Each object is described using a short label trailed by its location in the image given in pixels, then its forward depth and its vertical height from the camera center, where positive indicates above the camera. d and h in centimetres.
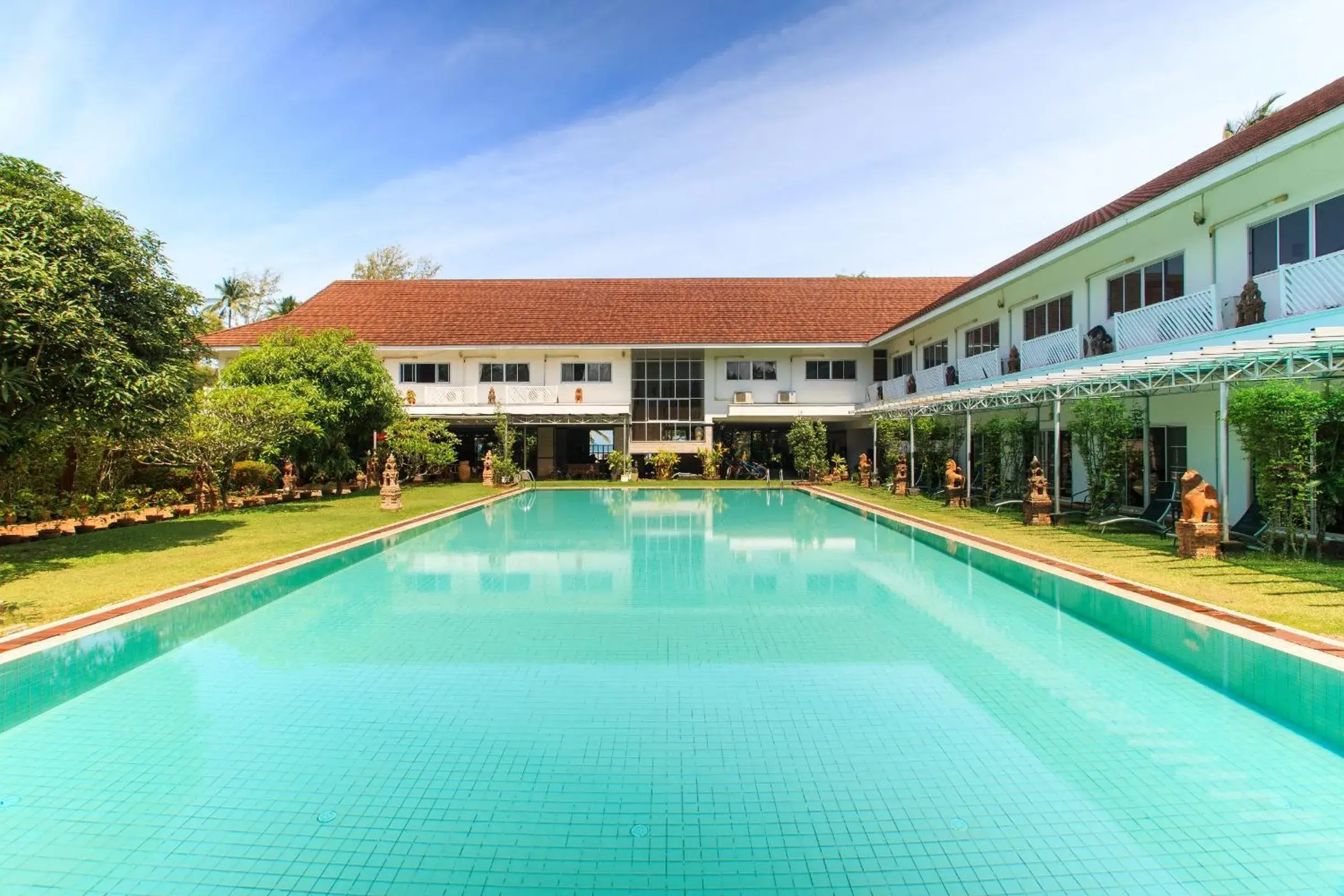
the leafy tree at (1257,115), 2614 +1215
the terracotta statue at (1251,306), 1023 +201
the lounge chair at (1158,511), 1173 -102
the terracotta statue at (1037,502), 1286 -93
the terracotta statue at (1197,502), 906 -65
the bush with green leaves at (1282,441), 856 +8
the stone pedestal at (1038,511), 1287 -109
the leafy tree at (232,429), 1483 +52
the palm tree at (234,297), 4491 +962
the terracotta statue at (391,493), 1614 -88
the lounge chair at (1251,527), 984 -110
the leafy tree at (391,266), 4316 +1103
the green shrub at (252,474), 1844 -54
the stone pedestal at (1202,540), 895 -113
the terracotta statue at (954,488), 1644 -85
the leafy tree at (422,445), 2173 +22
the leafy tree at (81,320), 862 +173
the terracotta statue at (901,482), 1978 -85
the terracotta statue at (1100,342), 1388 +206
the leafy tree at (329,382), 1845 +184
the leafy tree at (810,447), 2472 +11
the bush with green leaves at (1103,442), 1262 +13
